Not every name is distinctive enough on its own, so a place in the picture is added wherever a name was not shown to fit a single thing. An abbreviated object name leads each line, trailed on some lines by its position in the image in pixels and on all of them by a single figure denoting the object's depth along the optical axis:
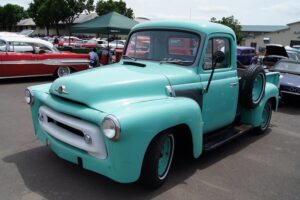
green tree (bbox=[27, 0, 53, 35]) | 62.06
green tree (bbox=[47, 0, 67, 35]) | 60.41
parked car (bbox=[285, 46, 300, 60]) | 17.53
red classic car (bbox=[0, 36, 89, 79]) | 11.08
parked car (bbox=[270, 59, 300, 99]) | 9.10
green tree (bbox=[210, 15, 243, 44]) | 48.12
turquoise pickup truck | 3.36
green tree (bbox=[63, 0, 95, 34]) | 60.88
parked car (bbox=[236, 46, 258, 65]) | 19.80
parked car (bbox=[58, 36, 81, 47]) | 32.84
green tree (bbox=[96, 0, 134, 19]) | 60.16
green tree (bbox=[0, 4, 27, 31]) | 88.56
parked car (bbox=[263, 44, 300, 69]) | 17.97
